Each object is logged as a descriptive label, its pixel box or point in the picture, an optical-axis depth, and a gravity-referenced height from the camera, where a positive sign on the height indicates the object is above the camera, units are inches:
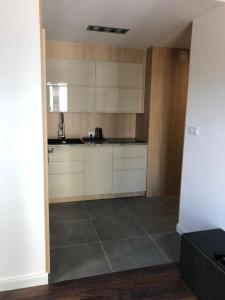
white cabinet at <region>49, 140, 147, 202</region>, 151.4 -38.5
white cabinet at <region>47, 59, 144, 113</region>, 152.6 +12.4
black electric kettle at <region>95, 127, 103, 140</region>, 171.6 -17.3
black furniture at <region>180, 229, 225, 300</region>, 71.8 -45.0
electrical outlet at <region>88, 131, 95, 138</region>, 172.9 -18.1
